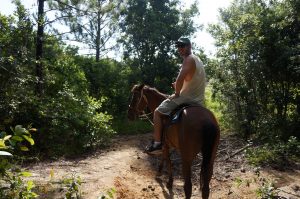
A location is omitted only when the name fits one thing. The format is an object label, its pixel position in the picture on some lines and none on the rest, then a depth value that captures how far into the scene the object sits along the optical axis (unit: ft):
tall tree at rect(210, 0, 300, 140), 37.27
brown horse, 17.38
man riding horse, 18.94
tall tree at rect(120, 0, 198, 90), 57.31
